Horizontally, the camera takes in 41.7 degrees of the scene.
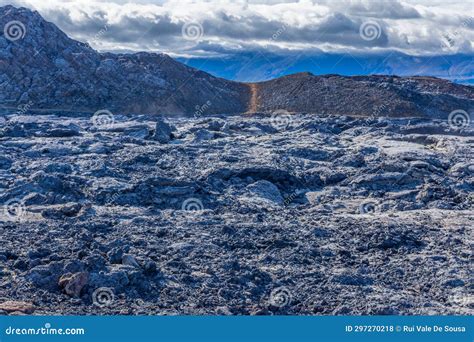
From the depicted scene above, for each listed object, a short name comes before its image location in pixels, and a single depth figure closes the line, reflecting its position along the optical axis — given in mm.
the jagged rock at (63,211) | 12820
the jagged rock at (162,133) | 23125
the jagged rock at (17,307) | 8055
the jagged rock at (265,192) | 15336
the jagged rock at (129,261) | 9797
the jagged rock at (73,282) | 8781
